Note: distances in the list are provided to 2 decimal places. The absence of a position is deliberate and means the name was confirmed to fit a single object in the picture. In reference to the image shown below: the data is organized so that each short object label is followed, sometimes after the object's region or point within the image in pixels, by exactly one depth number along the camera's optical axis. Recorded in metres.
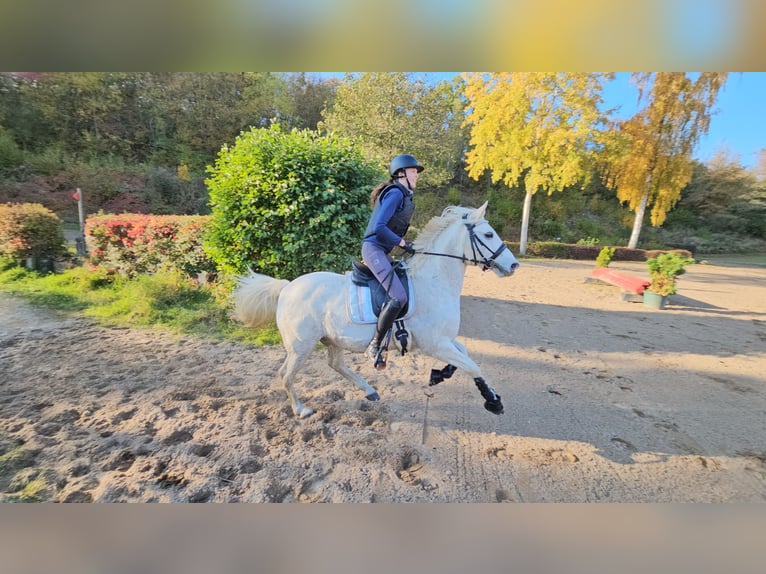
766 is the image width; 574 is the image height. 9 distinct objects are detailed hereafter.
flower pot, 5.98
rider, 2.25
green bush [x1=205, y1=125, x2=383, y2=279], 3.90
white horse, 2.39
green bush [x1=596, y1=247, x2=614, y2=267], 7.33
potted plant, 5.69
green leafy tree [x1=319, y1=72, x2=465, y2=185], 9.14
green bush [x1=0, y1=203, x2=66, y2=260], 5.17
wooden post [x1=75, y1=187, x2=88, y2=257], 6.10
